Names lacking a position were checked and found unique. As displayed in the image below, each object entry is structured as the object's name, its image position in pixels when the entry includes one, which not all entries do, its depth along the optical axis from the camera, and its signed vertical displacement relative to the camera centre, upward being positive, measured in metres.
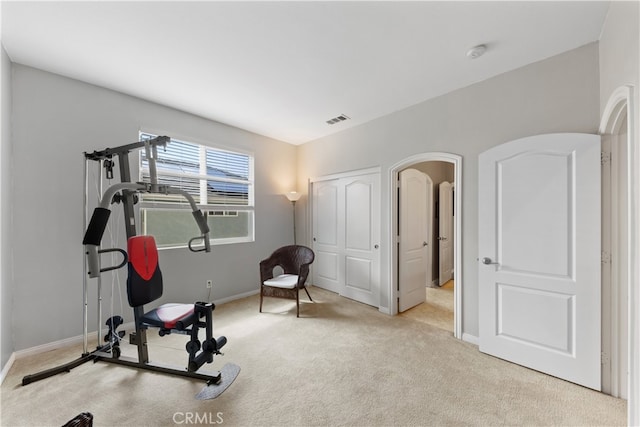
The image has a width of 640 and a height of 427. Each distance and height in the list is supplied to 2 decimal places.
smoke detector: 2.12 +1.40
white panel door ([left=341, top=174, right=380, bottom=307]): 3.76 -0.40
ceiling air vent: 3.66 +1.42
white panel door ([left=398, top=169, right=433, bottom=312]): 3.61 -0.38
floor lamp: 4.70 +0.33
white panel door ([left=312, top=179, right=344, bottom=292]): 4.37 -0.41
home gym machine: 2.04 -0.84
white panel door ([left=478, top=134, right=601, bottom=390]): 1.99 -0.38
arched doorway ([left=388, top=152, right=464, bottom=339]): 2.80 -0.18
